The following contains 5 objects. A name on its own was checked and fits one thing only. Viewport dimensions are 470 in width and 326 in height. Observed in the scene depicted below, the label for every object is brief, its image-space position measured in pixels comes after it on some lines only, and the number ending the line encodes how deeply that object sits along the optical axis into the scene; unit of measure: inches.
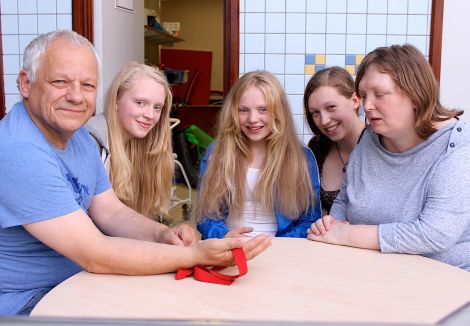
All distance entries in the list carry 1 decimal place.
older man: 46.1
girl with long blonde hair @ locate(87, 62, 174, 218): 86.6
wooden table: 40.1
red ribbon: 46.4
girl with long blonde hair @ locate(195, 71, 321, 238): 79.9
